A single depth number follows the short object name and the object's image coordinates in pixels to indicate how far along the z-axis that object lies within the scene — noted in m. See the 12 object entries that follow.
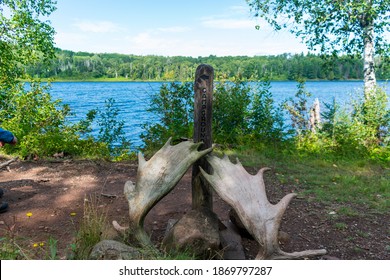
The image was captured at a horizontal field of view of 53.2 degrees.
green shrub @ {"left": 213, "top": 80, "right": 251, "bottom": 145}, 9.88
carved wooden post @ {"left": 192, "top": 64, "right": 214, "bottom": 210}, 4.29
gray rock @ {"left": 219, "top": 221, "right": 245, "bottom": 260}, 4.16
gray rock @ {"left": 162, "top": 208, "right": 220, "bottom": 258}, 3.87
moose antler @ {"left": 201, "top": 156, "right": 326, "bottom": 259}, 3.66
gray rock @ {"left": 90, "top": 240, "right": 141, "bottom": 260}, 3.46
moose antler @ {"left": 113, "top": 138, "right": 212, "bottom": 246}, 4.03
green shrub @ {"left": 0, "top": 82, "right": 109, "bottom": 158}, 8.92
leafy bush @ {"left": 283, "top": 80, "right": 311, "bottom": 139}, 10.81
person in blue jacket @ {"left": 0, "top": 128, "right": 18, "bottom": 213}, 4.76
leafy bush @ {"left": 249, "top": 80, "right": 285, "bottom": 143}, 10.02
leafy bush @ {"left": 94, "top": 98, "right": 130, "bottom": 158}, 9.73
